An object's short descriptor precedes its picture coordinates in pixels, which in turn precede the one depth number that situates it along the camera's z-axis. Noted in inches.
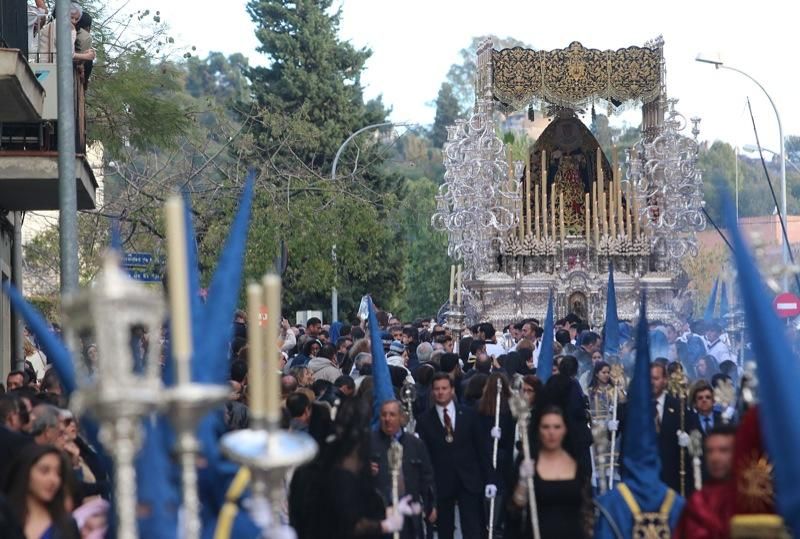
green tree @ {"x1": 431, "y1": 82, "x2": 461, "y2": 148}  4798.2
